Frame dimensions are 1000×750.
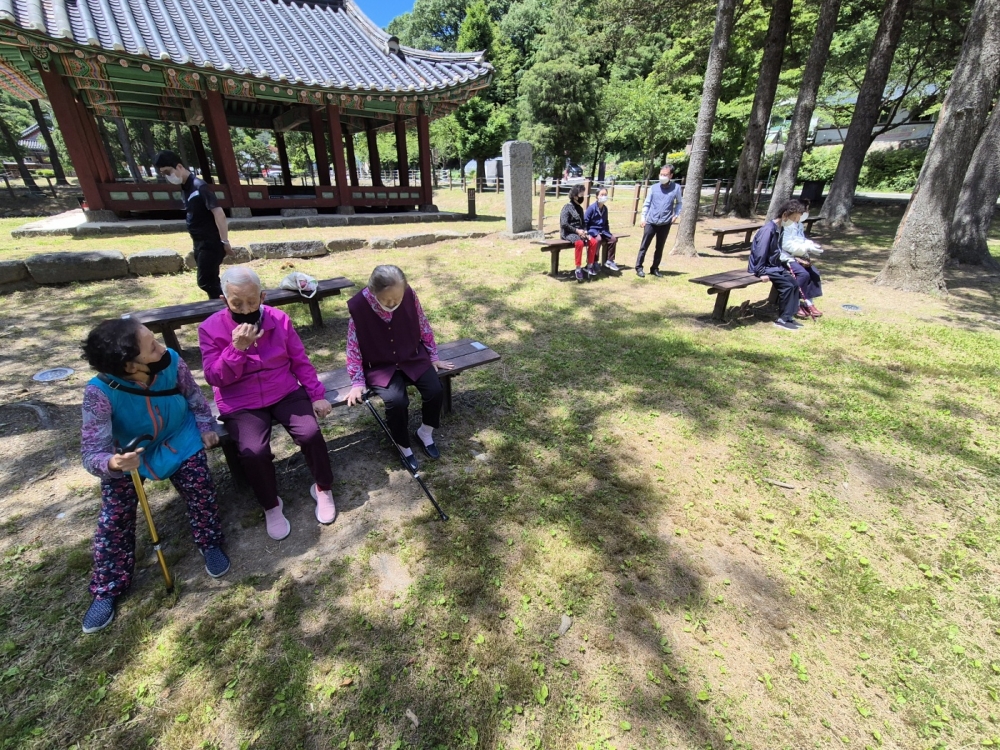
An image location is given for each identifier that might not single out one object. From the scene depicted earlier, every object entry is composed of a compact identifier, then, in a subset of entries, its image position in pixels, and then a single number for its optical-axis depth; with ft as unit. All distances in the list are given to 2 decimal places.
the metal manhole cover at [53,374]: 12.78
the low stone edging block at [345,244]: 28.82
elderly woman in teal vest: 6.11
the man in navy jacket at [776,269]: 17.76
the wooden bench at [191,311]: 13.02
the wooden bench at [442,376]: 8.45
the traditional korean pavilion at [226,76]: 28.60
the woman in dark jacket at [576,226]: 22.99
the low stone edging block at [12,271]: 19.31
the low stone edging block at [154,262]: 22.02
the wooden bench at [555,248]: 22.51
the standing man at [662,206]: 22.30
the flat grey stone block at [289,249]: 26.09
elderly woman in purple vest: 8.90
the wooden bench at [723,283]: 17.01
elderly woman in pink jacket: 7.62
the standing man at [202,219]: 13.67
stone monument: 32.19
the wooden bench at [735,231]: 29.78
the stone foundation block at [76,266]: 19.97
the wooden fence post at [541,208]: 33.58
